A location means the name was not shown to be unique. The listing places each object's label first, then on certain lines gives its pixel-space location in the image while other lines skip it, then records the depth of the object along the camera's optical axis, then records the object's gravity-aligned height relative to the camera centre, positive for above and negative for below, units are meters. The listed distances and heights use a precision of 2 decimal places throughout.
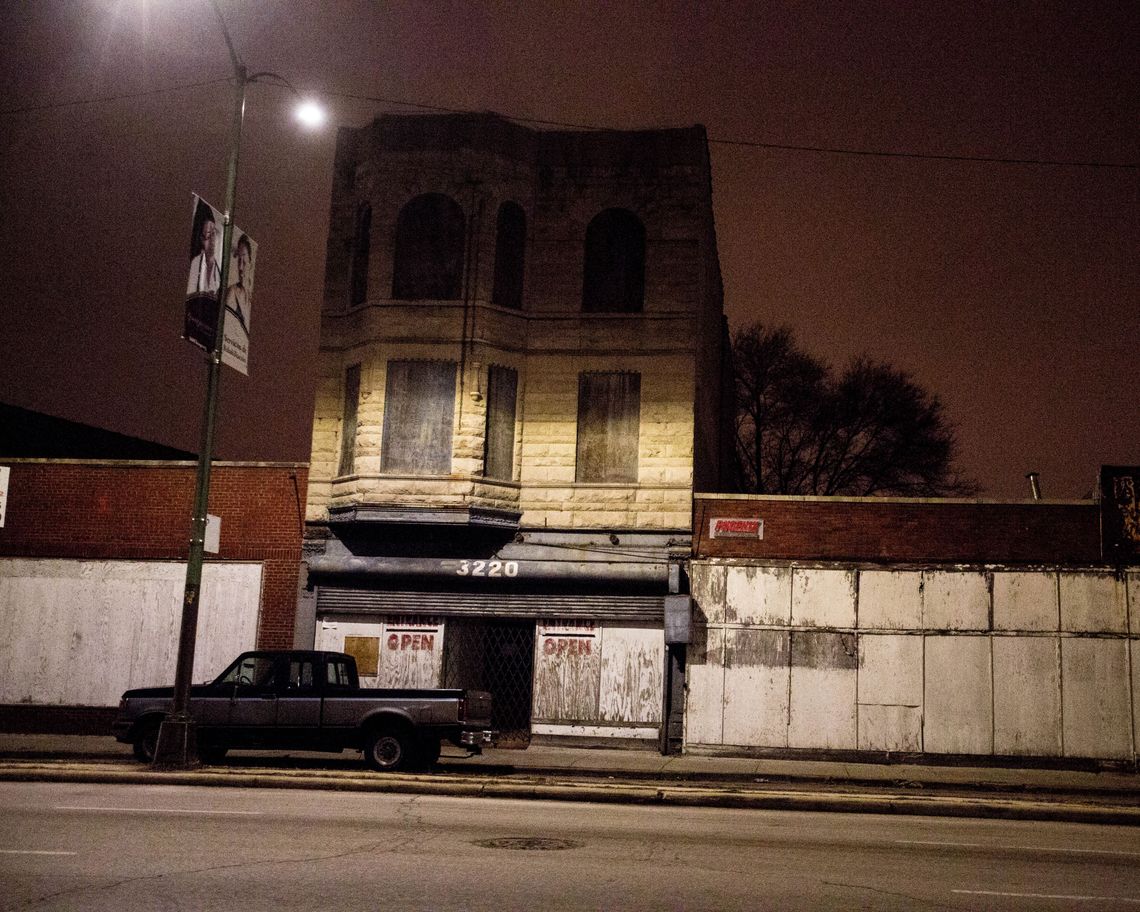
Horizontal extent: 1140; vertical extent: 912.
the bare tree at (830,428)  50.72 +10.89
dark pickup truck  17.62 -0.73
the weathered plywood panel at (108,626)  23.78 +0.52
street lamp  16.98 +1.83
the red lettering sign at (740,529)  22.94 +2.86
